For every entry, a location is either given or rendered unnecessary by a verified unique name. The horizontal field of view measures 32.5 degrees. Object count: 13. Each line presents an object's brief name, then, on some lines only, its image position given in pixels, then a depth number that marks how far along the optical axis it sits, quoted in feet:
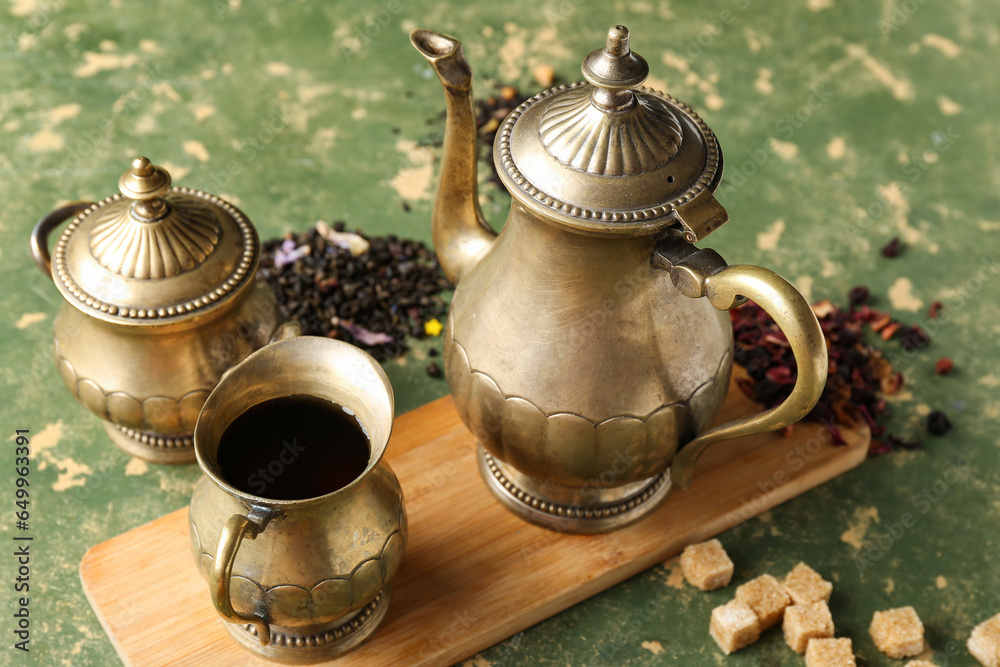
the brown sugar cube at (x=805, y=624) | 2.41
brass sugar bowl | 2.38
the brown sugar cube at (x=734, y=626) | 2.40
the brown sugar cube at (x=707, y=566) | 2.47
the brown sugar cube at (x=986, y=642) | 2.40
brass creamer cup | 2.14
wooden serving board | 2.37
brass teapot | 2.13
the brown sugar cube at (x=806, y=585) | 2.45
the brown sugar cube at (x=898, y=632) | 2.40
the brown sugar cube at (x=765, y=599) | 2.43
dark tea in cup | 2.23
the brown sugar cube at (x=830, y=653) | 2.38
